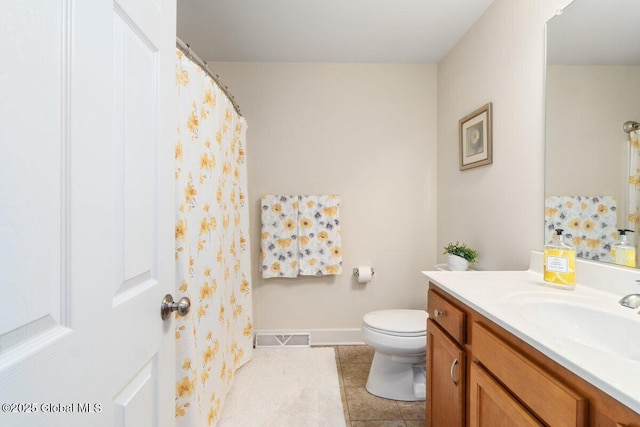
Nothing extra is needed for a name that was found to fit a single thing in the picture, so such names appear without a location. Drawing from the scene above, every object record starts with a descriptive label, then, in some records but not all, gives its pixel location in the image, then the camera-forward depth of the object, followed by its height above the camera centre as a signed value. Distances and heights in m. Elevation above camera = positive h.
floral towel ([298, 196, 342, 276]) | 2.42 -0.21
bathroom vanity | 0.58 -0.37
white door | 0.38 -0.01
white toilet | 1.70 -0.87
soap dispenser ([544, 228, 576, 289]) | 1.10 -0.21
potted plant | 1.79 -0.29
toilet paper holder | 2.46 -0.52
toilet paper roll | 2.41 -0.53
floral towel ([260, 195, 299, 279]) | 2.42 -0.22
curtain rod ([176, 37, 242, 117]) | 1.28 +0.72
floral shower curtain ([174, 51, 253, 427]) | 1.25 -0.18
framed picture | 1.75 +0.46
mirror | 1.01 +0.35
